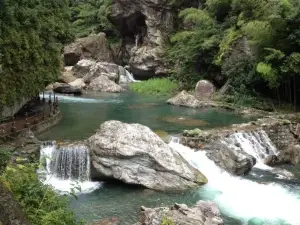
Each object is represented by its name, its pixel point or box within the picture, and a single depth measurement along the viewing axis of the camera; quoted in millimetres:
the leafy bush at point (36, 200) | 6383
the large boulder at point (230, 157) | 15031
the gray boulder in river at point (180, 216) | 8812
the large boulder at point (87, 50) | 41188
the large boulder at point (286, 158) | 16828
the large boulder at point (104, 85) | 34909
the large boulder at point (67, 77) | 35656
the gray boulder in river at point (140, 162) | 13516
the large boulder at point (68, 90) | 31969
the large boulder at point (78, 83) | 35050
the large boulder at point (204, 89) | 29078
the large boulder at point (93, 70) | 37062
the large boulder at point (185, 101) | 26922
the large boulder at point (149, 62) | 39625
